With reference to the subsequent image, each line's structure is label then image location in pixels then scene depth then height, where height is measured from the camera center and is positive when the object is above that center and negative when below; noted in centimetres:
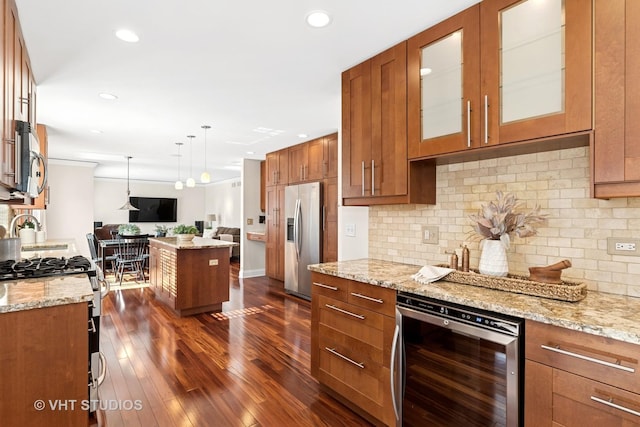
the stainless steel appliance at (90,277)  193 -39
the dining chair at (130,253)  587 -72
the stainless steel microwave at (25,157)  177 +31
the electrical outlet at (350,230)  299 -16
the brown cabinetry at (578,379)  107 -58
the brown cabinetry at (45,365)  138 -66
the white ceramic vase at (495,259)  177 -25
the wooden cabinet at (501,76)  149 +71
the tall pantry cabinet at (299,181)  477 +50
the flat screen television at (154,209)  1073 +13
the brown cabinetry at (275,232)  588 -34
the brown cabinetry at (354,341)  183 -79
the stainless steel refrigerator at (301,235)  487 -34
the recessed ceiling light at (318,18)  195 +117
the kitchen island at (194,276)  404 -79
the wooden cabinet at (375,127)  224 +63
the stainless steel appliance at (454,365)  133 -70
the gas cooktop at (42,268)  193 -35
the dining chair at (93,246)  509 -52
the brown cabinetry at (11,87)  158 +71
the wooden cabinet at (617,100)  132 +46
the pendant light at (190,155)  506 +114
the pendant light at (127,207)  833 +15
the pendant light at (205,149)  447 +115
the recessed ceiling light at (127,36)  215 +117
